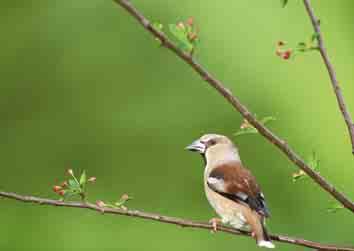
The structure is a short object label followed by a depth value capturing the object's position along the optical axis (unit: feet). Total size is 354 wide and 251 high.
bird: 22.65
